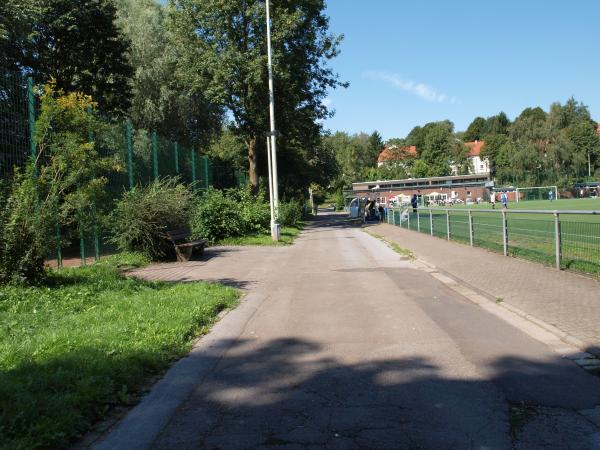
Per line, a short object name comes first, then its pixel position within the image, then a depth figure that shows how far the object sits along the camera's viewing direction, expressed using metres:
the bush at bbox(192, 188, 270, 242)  19.97
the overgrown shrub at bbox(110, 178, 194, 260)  13.38
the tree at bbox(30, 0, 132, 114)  23.78
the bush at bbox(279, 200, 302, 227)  29.61
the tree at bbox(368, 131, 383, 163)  142.00
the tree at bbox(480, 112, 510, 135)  144.88
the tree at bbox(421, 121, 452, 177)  123.00
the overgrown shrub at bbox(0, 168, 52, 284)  7.79
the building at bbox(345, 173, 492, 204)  94.69
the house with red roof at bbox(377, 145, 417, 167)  136.12
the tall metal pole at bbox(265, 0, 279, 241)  21.53
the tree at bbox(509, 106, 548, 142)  91.44
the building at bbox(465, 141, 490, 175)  129.31
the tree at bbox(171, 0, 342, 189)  27.14
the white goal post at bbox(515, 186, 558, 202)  81.27
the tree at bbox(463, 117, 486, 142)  153.75
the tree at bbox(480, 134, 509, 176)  120.65
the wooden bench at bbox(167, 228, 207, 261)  14.01
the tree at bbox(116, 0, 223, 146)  31.61
